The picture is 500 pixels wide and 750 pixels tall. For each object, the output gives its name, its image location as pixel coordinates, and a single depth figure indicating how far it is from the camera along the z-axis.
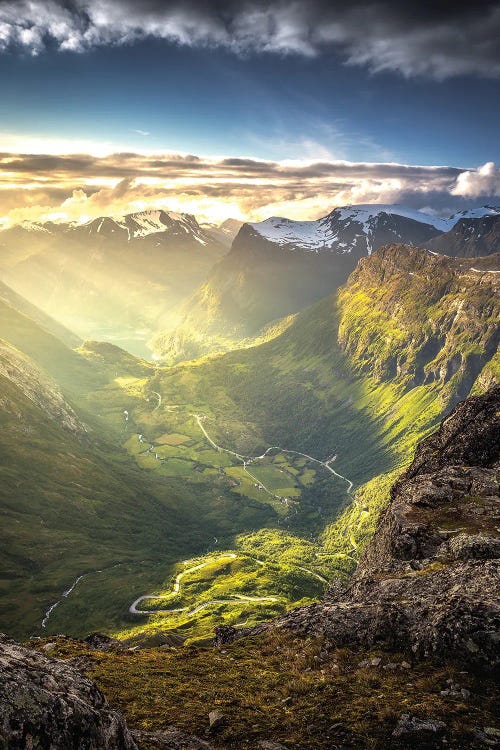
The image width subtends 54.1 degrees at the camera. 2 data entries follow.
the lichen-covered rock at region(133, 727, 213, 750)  26.88
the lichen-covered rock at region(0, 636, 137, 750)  18.88
